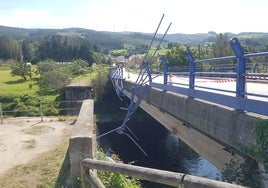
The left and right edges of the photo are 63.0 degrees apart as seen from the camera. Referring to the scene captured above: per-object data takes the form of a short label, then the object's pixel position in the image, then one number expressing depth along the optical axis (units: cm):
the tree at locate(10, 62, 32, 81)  4161
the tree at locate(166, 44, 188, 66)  3404
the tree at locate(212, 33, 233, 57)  4040
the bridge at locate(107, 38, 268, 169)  327
